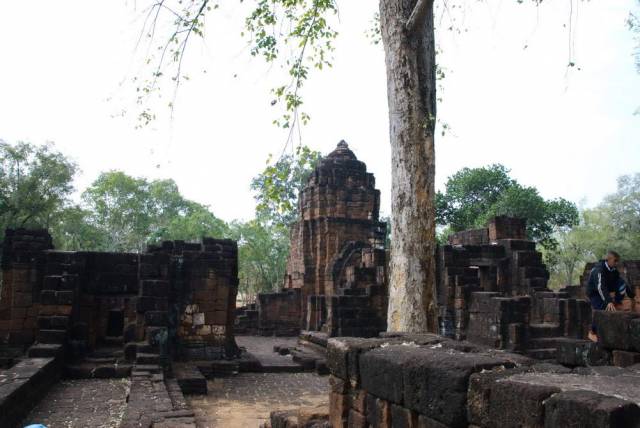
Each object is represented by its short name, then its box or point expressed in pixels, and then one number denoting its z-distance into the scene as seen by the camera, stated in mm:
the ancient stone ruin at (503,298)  13938
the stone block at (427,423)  3422
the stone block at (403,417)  3713
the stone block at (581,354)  5510
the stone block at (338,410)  4793
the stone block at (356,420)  4497
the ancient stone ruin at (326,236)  24266
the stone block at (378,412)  4070
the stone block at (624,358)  5113
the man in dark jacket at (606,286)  7645
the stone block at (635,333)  5098
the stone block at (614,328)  5227
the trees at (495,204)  33969
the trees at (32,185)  30922
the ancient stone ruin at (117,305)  11961
